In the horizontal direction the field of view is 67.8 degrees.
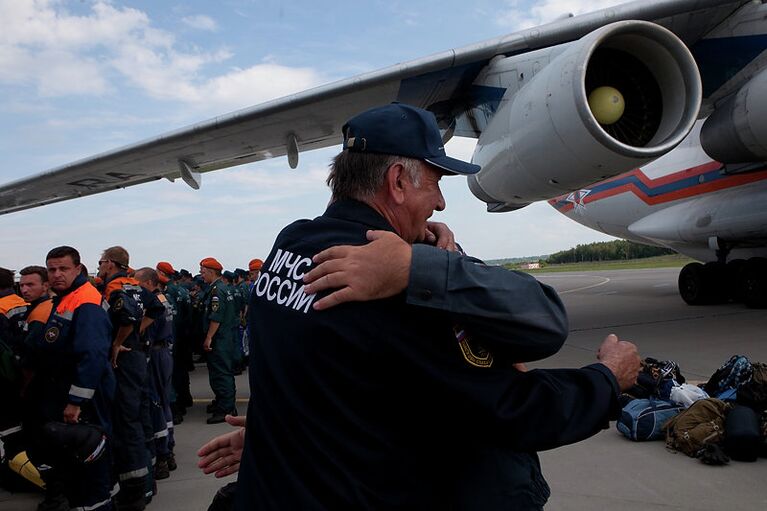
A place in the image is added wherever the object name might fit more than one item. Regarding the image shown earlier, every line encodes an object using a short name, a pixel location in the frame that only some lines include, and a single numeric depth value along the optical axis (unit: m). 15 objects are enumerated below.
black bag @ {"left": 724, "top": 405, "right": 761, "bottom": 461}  3.45
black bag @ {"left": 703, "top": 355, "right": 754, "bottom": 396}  4.17
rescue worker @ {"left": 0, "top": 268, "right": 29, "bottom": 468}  3.67
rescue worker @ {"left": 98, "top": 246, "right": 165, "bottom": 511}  3.70
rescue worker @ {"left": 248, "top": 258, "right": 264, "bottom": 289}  9.97
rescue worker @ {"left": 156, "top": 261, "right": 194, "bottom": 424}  6.52
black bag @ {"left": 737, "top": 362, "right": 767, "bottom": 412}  3.82
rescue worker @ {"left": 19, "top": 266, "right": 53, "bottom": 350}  3.51
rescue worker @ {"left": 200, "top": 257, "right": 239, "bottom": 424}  5.92
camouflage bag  3.63
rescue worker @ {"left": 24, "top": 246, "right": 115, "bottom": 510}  3.22
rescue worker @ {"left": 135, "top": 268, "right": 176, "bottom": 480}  4.39
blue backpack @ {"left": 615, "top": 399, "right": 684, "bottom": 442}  4.01
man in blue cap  0.99
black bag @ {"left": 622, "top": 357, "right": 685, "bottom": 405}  4.49
